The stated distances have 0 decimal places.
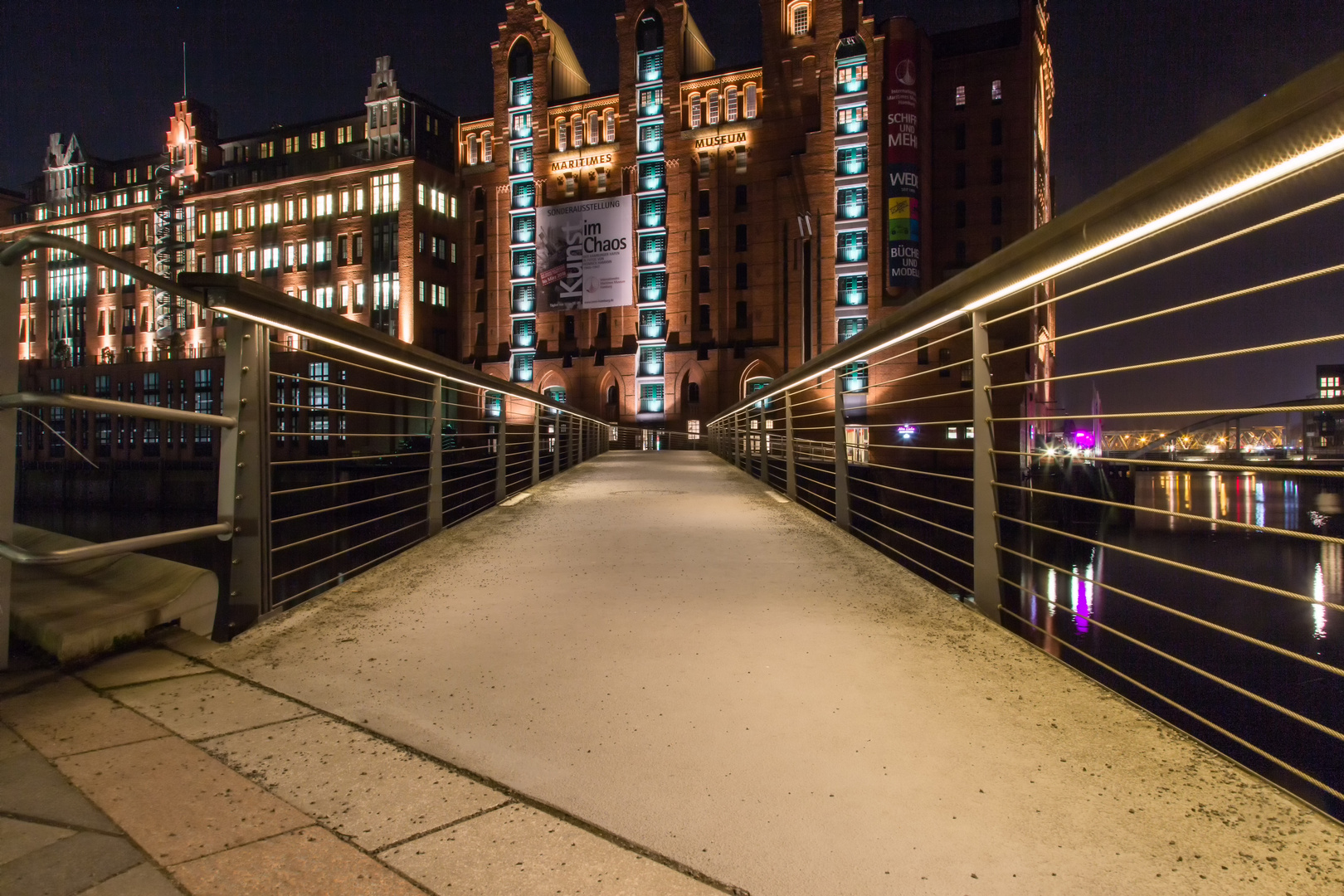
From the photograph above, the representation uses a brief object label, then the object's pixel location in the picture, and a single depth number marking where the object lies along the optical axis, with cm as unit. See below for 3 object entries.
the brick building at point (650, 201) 4528
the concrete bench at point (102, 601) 270
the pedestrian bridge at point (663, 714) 168
